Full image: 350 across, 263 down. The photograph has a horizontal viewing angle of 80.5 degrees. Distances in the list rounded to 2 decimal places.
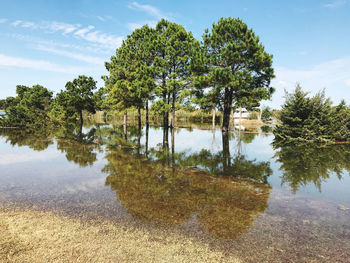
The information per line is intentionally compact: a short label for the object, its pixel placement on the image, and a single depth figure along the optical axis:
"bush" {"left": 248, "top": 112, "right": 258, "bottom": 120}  69.00
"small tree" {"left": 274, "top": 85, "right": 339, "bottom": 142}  17.61
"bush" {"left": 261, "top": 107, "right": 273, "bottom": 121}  70.07
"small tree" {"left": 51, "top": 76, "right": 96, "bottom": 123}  40.22
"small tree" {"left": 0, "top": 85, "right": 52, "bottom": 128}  31.02
